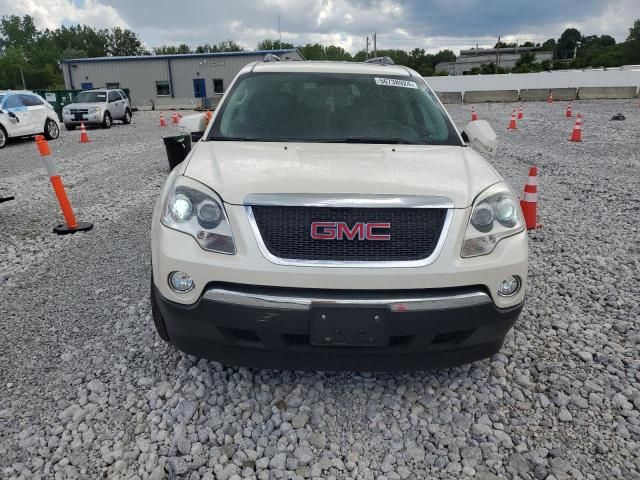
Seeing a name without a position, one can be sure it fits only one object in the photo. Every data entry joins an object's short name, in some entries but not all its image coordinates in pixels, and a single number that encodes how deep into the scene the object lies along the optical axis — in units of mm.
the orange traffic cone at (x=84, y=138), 15109
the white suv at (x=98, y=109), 18938
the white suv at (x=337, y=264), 2197
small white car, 13672
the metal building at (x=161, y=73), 42750
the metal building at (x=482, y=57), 102188
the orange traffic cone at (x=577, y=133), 12562
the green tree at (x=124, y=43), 105875
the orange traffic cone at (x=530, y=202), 5419
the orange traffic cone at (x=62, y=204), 5496
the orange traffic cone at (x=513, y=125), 15664
